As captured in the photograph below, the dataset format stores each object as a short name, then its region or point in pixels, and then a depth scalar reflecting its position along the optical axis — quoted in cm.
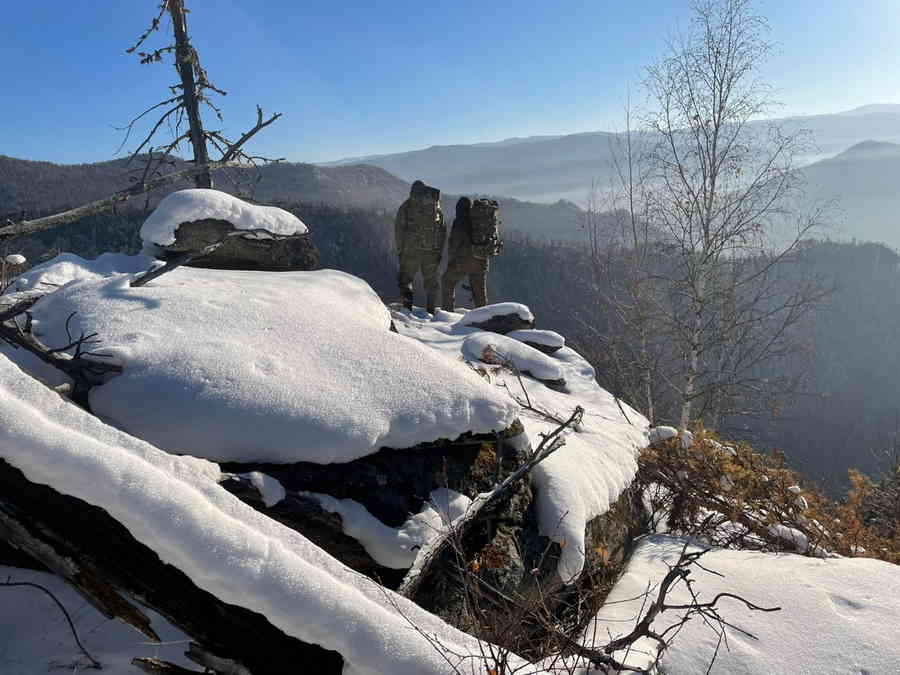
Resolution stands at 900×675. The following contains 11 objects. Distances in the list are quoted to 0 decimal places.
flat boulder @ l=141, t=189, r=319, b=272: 619
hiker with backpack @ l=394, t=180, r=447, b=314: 986
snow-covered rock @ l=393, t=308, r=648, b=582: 350
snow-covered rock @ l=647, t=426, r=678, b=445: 544
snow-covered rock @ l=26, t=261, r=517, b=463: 276
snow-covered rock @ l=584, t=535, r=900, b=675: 253
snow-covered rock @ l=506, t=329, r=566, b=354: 924
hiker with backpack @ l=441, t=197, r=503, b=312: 1009
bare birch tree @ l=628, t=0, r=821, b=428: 1069
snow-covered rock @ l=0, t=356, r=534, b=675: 155
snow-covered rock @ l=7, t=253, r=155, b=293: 568
